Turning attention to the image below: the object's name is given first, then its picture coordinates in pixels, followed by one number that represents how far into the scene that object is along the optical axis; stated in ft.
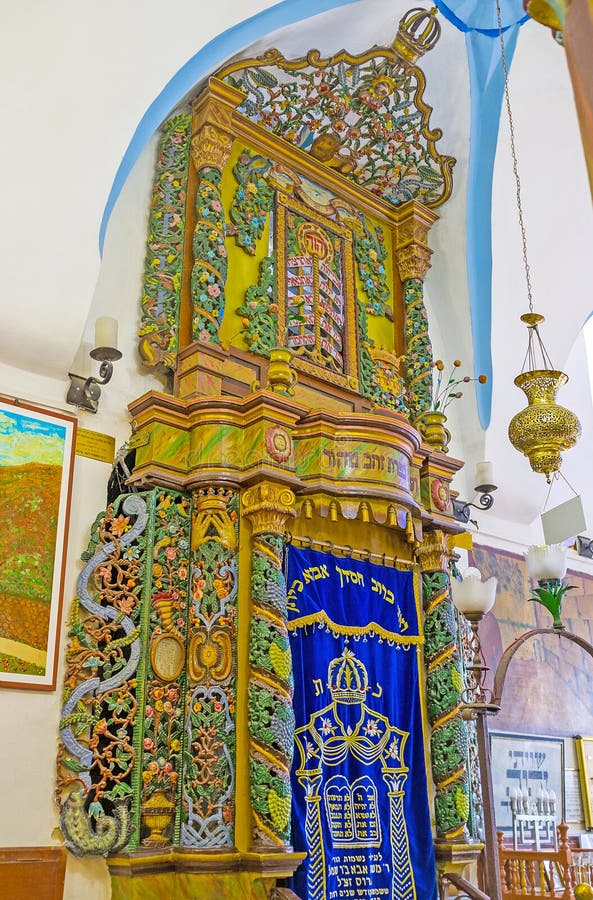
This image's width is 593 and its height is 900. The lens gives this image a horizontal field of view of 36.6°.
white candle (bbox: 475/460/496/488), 22.98
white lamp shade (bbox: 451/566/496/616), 14.51
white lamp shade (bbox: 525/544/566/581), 15.14
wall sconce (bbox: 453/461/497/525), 22.93
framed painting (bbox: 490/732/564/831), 21.70
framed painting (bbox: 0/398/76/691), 14.37
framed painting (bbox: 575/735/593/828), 23.67
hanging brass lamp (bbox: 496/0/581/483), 15.19
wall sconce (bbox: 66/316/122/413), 15.94
